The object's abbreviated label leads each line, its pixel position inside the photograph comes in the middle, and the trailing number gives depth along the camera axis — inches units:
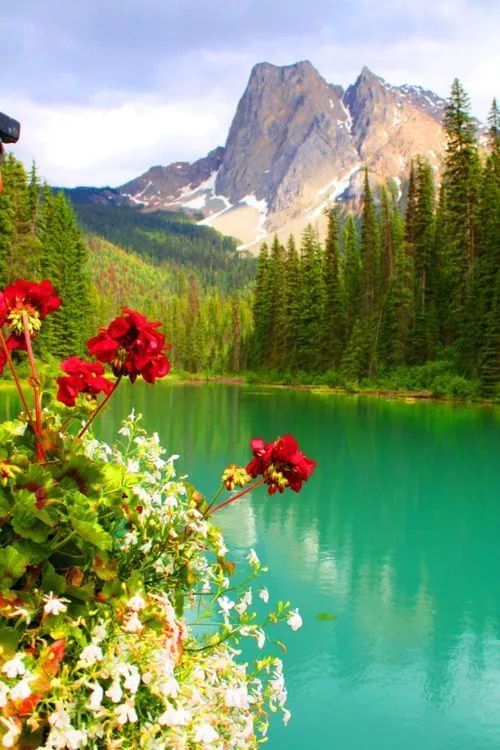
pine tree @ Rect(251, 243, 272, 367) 2086.3
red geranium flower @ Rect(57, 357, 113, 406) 30.8
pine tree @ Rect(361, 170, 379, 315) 1644.8
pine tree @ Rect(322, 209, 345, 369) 1706.9
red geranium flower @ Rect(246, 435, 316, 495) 31.0
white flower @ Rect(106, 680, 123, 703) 21.3
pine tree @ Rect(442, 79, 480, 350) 1217.0
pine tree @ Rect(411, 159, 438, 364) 1342.1
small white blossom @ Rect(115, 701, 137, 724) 21.2
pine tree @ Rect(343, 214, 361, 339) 1710.3
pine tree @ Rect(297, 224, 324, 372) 1798.2
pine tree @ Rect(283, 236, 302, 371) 1895.1
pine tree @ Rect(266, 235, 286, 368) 1973.0
